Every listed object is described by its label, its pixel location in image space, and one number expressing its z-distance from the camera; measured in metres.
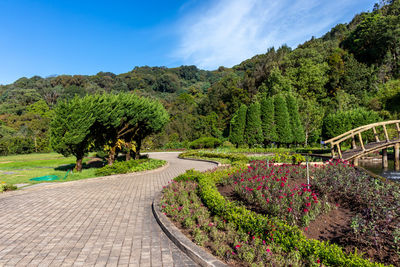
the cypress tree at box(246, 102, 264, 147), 27.52
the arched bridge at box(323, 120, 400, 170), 12.99
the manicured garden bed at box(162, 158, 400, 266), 3.53
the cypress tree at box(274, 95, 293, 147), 26.72
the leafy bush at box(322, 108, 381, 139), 23.36
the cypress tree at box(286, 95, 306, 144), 27.02
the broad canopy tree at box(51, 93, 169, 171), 11.77
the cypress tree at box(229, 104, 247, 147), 29.16
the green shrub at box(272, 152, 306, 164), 11.82
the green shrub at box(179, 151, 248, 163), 16.12
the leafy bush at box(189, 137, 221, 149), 31.83
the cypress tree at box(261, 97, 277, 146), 27.17
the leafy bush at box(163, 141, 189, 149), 36.69
